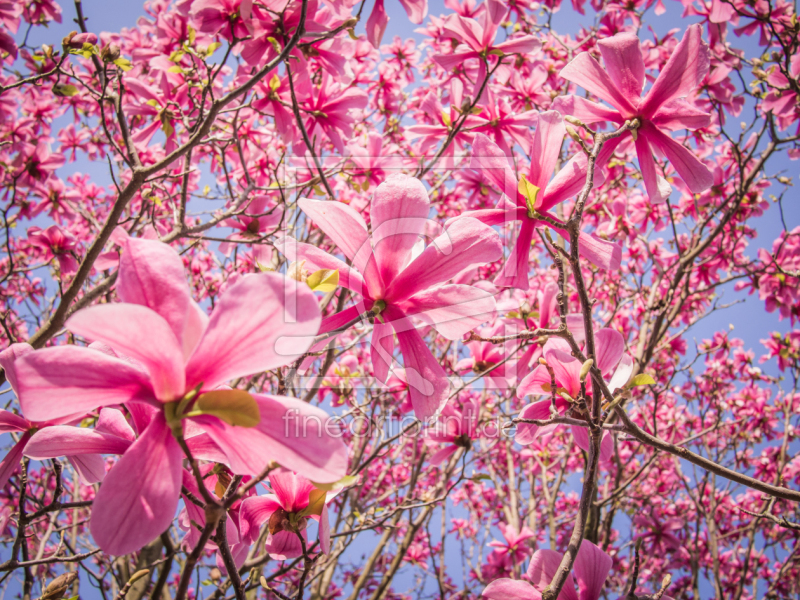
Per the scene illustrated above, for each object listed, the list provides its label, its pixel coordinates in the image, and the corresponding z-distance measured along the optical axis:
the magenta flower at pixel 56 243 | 2.31
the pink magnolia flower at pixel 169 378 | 0.52
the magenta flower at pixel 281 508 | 0.97
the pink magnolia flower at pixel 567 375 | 1.10
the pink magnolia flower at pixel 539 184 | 1.02
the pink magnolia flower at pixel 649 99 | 1.06
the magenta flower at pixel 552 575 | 1.07
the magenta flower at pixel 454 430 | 1.93
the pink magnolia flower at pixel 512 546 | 2.91
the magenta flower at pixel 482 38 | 1.84
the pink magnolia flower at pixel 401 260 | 0.80
